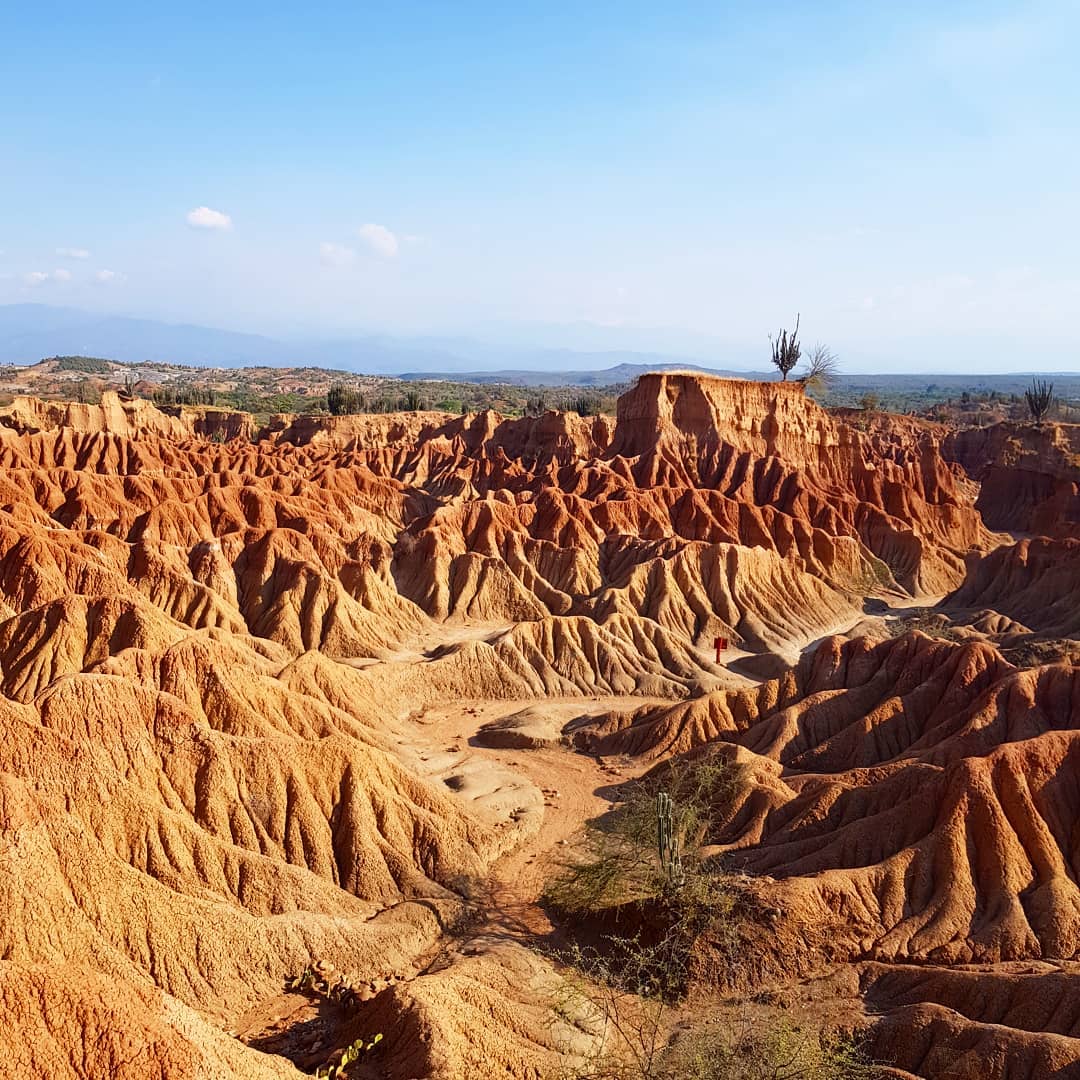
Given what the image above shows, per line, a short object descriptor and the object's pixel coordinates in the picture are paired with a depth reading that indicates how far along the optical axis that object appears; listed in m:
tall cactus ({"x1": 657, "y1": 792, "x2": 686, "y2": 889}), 26.33
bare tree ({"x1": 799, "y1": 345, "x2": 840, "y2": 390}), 118.01
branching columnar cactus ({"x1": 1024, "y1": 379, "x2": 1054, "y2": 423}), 130.38
